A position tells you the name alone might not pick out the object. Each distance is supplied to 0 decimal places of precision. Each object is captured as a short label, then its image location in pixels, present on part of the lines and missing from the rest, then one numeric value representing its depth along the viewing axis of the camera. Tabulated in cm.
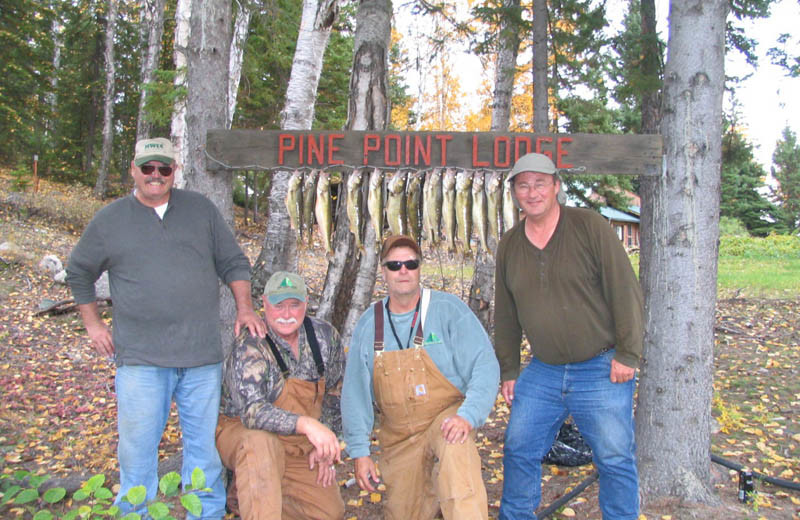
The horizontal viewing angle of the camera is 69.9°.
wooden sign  360
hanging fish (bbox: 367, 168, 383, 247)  361
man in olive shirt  289
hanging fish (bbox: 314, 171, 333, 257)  366
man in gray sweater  305
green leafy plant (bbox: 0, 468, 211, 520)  178
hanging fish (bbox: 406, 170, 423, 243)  364
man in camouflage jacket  294
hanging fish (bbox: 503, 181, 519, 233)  355
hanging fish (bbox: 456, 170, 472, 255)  358
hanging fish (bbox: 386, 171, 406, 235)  361
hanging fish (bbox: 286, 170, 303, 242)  366
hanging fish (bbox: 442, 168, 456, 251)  360
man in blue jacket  305
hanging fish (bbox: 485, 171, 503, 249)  356
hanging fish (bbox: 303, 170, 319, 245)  367
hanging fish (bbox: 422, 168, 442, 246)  362
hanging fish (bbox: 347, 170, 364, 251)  363
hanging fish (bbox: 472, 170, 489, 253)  360
